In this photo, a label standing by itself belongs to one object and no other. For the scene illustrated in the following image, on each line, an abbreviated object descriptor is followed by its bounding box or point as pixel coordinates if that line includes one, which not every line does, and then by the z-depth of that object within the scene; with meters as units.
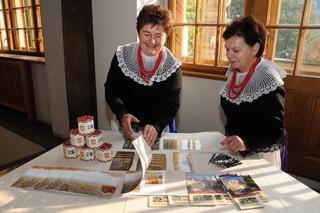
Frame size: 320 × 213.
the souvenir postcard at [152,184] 1.01
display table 0.92
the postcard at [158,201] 0.94
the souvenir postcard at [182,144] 1.39
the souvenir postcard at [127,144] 1.38
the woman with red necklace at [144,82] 1.54
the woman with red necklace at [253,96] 1.28
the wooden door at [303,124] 2.01
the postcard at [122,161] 1.18
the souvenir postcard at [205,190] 0.97
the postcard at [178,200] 0.95
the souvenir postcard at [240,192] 0.95
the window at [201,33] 2.29
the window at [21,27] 3.93
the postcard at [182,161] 1.19
